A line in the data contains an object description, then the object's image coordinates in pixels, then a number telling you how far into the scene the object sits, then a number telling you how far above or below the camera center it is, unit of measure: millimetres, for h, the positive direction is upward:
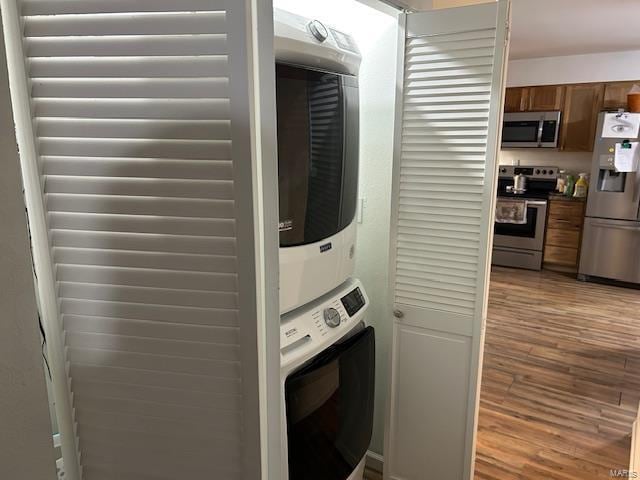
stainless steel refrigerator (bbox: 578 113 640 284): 4750 -665
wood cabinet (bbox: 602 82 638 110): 4953 +628
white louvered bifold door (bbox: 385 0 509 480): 1552 -267
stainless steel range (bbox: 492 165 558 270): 5371 -733
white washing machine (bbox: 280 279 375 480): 1334 -725
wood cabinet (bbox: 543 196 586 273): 5207 -879
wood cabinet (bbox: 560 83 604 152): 5180 +428
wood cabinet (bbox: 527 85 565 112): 5391 +644
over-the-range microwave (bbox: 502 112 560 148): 5359 +280
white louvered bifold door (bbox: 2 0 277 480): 661 -102
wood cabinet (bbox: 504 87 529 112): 5605 +651
